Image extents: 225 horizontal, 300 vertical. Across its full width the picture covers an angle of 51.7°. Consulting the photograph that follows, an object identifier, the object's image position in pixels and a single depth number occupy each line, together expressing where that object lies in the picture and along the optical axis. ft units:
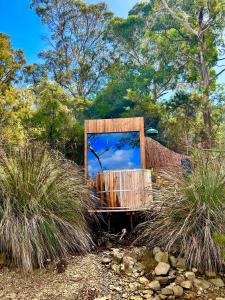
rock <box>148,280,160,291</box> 8.68
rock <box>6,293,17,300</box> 7.73
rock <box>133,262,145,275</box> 9.38
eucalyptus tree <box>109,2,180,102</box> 36.29
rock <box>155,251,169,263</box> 9.58
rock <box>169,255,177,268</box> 9.44
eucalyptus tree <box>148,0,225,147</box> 27.45
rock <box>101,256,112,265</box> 9.70
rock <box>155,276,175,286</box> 8.91
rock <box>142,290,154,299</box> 8.43
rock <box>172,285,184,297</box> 8.54
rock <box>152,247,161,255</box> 9.89
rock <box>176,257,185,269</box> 9.33
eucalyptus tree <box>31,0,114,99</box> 46.64
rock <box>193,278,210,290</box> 8.74
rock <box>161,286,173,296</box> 8.56
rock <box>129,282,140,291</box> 8.64
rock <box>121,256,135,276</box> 9.31
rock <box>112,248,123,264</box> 9.78
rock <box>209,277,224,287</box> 8.88
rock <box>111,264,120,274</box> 9.36
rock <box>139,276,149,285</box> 8.94
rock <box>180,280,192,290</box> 8.71
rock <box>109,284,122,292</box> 8.48
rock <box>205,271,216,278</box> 9.03
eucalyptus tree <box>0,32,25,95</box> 20.84
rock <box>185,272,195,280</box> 8.95
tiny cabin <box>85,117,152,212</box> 18.64
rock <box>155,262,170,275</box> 9.14
